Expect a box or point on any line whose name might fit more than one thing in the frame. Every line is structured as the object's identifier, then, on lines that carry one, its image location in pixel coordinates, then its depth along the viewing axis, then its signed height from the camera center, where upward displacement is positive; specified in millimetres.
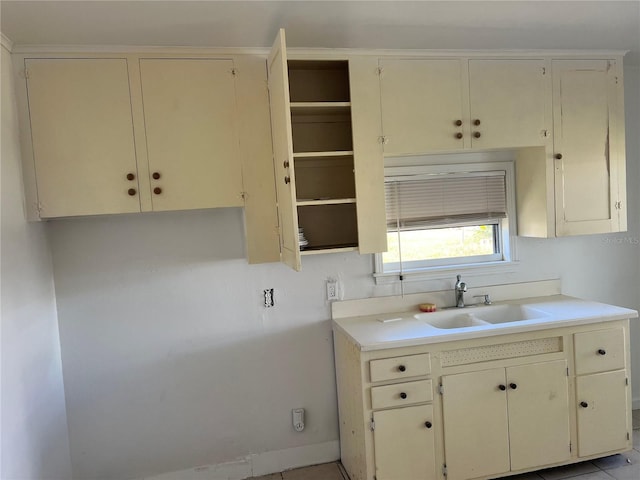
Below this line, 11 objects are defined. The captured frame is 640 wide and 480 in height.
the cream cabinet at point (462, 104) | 2551 +583
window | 2893 -40
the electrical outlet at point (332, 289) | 2811 -410
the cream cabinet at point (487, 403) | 2330 -991
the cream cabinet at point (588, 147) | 2775 +327
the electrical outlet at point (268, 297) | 2750 -424
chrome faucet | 2873 -482
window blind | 2889 +81
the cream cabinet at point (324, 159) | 2203 +325
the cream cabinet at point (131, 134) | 2248 +470
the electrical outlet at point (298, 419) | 2789 -1149
